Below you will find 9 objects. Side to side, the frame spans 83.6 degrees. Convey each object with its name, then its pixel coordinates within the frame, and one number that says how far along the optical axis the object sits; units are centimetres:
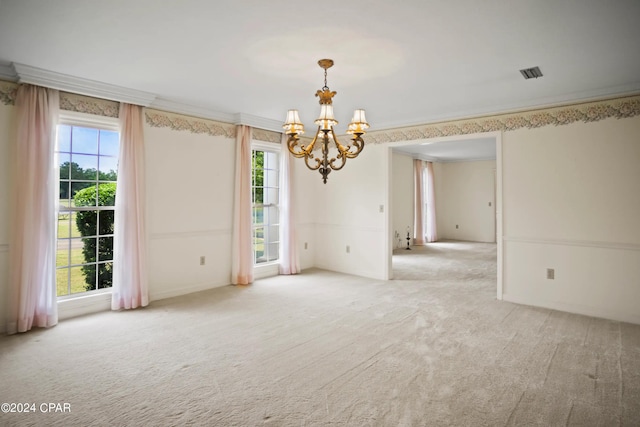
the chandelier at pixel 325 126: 330
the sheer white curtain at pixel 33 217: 373
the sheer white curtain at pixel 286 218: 649
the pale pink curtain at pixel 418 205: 1072
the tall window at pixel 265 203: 635
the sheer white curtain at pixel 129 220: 444
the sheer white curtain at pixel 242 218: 574
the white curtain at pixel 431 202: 1133
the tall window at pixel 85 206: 426
